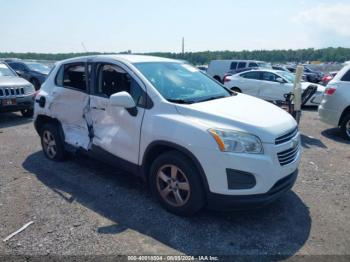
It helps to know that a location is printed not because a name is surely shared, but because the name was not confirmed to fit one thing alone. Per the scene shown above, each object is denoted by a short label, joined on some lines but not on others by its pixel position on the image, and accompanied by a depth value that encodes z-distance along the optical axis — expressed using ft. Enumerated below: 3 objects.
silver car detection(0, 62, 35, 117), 28.04
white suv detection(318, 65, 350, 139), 23.56
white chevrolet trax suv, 10.39
